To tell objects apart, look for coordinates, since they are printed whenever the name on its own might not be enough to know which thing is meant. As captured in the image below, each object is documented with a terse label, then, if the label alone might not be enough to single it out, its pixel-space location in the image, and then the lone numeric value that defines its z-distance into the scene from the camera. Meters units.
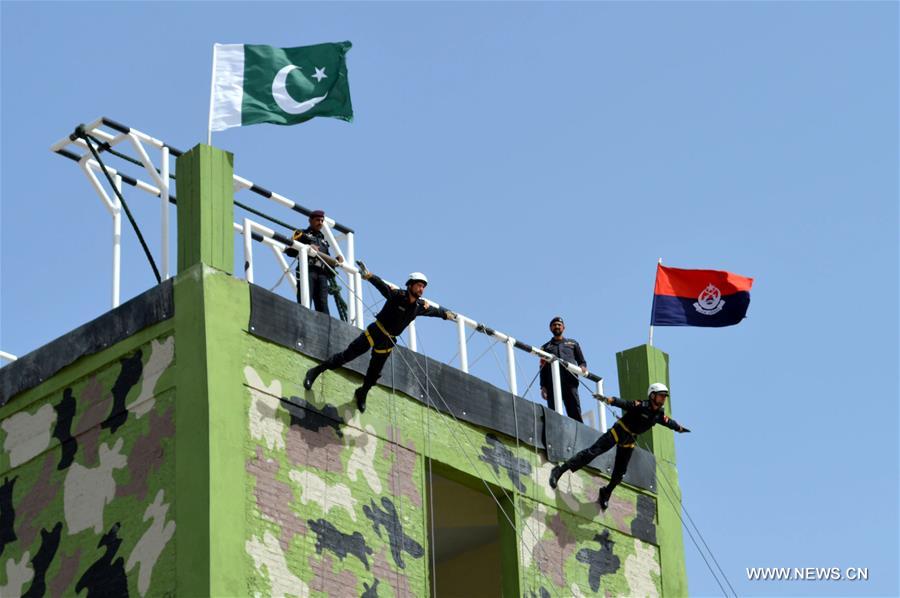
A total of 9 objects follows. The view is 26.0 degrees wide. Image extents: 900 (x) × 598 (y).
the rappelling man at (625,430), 27.30
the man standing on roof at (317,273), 26.19
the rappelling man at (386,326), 24.39
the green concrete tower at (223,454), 23.00
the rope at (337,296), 27.92
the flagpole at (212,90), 25.38
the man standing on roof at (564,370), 29.75
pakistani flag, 25.92
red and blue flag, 31.23
